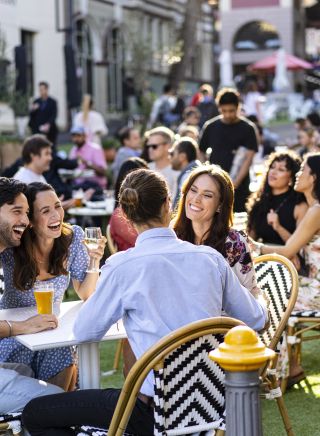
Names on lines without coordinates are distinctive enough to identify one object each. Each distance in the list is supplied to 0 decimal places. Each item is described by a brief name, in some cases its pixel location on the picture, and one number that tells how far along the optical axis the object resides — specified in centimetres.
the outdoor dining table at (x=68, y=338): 492
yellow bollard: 382
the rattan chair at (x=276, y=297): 558
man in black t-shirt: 1179
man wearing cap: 1639
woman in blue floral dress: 570
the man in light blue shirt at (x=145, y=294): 442
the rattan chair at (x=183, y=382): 420
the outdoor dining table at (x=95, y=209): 1184
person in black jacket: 2247
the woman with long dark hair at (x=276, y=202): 853
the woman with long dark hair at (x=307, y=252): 747
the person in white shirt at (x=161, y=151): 1105
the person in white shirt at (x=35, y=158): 1118
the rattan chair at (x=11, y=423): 495
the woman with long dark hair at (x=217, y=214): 569
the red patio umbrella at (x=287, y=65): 5242
